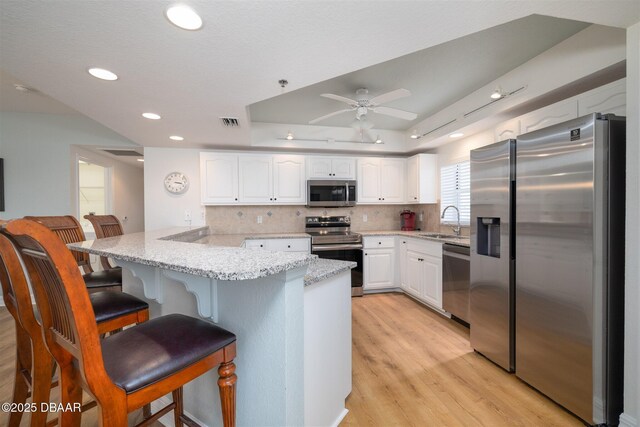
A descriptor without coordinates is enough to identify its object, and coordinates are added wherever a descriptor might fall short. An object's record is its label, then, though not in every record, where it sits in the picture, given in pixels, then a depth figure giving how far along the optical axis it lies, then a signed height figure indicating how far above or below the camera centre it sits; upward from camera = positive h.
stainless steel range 3.80 -0.53
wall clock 3.95 +0.43
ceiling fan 2.38 +1.01
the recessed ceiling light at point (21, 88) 2.77 +1.31
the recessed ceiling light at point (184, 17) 1.20 +0.91
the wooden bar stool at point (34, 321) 1.07 -0.51
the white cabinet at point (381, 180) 4.32 +0.50
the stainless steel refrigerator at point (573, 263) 1.50 -0.33
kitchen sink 3.49 -0.35
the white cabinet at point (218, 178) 3.85 +0.49
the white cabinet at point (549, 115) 2.00 +0.75
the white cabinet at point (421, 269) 3.21 -0.77
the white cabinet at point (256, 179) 3.96 +0.48
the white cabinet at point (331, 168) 4.16 +0.67
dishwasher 2.76 -0.76
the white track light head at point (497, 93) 2.45 +1.07
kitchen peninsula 1.02 -0.47
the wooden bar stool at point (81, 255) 1.80 -0.32
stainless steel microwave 4.09 +0.29
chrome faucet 3.56 -0.23
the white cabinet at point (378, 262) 3.94 -0.77
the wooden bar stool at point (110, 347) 0.73 -0.45
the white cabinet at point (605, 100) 1.73 +0.74
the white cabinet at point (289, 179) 4.06 +0.49
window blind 3.54 +0.27
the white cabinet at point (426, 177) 4.09 +0.50
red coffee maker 4.54 -0.16
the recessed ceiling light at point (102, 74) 1.70 +0.90
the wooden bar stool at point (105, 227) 2.28 -0.13
